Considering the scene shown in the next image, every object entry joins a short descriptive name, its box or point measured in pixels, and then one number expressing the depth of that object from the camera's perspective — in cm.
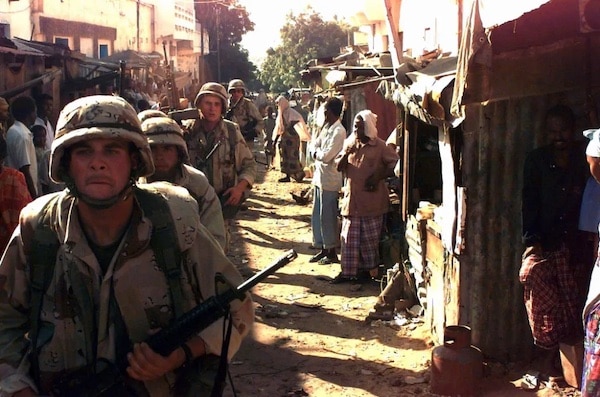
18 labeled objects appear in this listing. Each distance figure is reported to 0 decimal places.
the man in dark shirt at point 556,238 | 478
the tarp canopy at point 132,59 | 2241
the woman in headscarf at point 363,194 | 774
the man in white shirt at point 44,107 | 997
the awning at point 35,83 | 1254
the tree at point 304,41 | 5022
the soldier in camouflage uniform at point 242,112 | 1150
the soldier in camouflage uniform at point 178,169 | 419
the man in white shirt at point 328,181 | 875
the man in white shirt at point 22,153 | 658
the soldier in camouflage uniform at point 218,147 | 636
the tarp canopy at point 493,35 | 438
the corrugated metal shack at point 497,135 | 485
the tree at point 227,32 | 5148
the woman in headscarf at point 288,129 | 1559
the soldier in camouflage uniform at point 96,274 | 228
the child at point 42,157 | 795
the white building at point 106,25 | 2319
